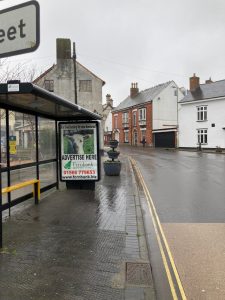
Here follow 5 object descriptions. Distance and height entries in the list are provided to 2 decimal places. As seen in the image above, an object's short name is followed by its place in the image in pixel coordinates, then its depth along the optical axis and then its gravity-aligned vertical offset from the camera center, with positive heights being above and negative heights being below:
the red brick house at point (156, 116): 31.79 +4.15
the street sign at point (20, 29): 1.77 +0.93
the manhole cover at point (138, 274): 2.88 -1.78
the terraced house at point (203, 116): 25.58 +3.23
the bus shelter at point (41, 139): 4.70 +0.14
